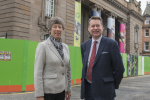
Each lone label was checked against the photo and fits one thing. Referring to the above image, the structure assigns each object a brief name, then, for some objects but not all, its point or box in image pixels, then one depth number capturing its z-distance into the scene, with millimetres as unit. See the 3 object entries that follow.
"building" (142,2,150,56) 51781
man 2801
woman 2637
